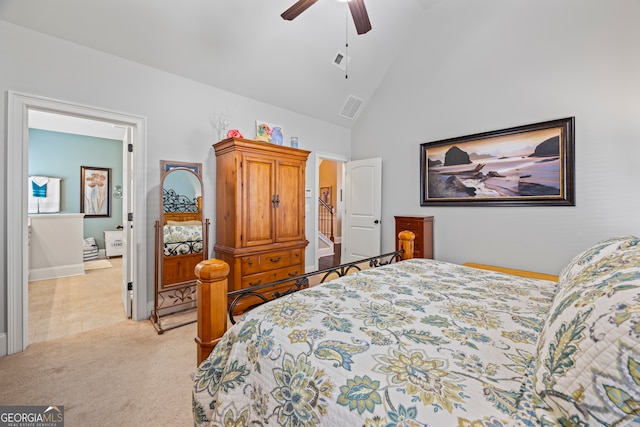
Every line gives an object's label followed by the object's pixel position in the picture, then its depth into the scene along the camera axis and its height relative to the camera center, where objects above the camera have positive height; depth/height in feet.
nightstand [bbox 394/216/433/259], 12.33 -0.81
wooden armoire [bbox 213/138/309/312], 9.60 +0.12
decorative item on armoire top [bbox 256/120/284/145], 11.95 +3.83
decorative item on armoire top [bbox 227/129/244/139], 10.08 +3.05
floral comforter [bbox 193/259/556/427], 1.98 -1.35
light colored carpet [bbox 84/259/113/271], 16.37 -3.19
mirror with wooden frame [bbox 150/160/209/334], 9.21 -0.99
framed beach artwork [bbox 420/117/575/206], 9.64 +1.89
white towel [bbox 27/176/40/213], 16.10 +0.77
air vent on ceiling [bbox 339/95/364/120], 14.73 +6.08
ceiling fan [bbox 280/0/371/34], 6.79 +5.32
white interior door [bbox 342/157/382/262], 14.83 +0.28
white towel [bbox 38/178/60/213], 16.56 +0.98
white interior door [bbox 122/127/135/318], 9.31 -0.68
